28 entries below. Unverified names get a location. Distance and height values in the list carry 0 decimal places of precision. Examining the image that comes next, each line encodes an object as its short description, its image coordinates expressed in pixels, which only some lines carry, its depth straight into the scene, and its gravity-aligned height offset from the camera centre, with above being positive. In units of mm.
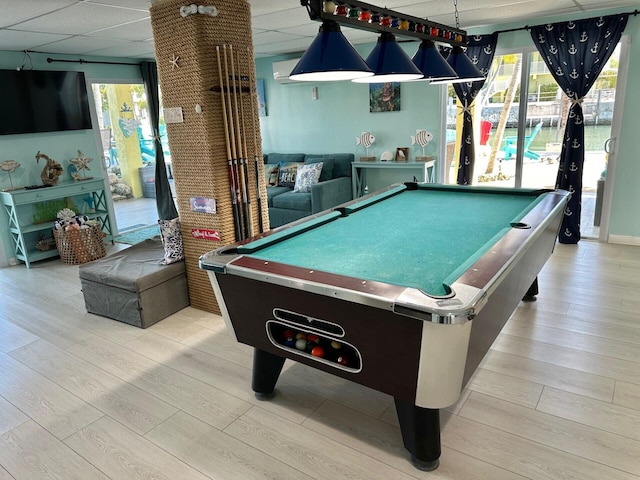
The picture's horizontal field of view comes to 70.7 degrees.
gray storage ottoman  3320 -1127
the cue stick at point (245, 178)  3324 -362
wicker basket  4859 -1127
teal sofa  5367 -818
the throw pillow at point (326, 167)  5816 -542
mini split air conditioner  5898 +738
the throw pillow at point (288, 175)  5961 -628
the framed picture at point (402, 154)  5607 -410
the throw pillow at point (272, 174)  6115 -620
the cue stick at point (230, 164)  3104 -241
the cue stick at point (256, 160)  3388 -237
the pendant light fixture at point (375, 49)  1808 +329
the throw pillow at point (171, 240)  3531 -819
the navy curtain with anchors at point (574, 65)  4230 +423
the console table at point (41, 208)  4797 -786
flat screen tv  4746 +416
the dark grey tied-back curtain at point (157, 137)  6016 -42
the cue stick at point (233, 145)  3102 -109
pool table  1597 -648
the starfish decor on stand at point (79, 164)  5324 -295
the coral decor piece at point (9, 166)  4730 -247
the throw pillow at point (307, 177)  5668 -636
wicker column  3039 +174
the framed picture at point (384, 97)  5562 +288
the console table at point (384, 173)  5440 -661
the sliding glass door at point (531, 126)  4586 -137
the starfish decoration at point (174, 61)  3123 +485
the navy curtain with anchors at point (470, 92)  4797 +261
